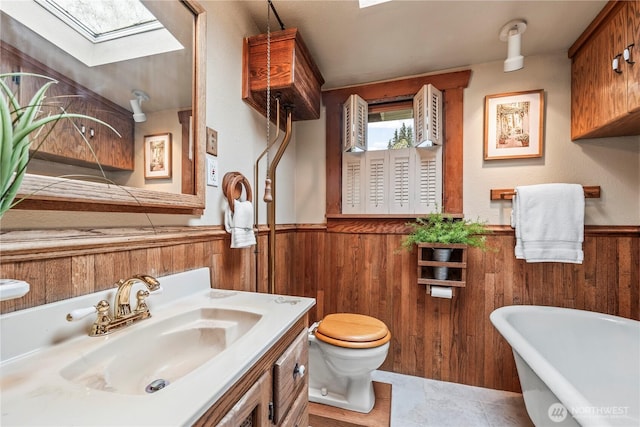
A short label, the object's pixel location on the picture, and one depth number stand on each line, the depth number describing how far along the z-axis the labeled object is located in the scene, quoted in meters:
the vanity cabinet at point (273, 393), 0.49
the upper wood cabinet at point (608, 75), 1.17
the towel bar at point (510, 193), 1.60
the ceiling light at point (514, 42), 1.42
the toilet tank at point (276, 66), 1.37
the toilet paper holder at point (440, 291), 1.68
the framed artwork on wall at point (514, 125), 1.71
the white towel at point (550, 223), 1.56
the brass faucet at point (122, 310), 0.66
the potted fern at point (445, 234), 1.65
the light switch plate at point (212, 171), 1.13
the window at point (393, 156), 1.83
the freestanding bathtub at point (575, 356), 1.02
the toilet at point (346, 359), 1.36
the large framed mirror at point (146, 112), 0.59
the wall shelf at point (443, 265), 1.66
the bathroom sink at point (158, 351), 0.55
